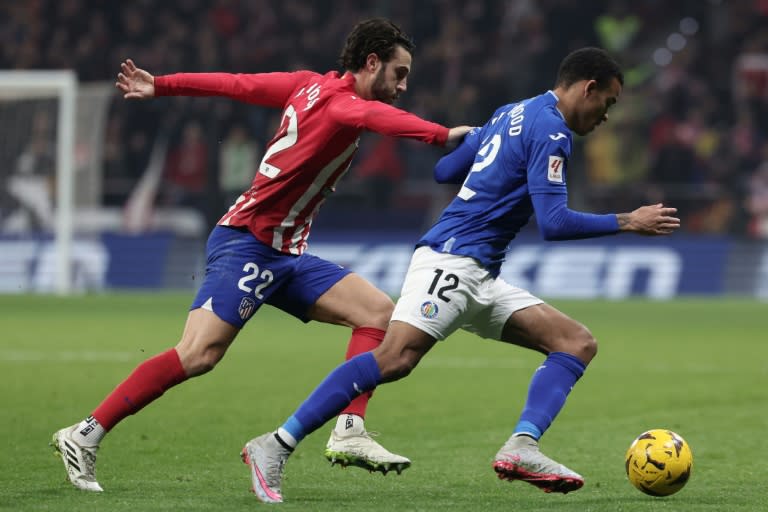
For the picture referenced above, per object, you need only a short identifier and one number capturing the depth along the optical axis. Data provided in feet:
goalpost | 128.16
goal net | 129.70
